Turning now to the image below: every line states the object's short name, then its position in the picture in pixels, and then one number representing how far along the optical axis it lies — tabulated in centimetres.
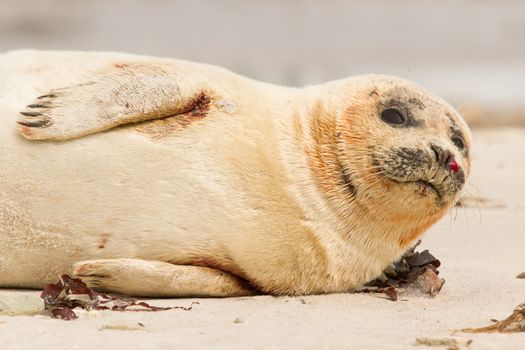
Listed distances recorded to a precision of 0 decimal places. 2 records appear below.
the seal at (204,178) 941
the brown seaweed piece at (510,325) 852
